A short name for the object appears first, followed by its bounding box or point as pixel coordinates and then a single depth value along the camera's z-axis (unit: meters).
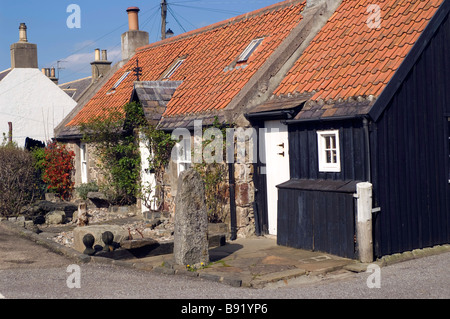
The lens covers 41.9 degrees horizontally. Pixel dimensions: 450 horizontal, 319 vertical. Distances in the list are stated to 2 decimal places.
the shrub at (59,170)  21.59
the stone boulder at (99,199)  18.38
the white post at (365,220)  10.00
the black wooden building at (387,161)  10.36
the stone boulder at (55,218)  17.28
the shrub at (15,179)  17.73
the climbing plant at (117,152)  17.23
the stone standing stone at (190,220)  10.03
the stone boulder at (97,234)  12.10
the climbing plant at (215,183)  13.33
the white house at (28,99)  27.84
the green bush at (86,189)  19.38
